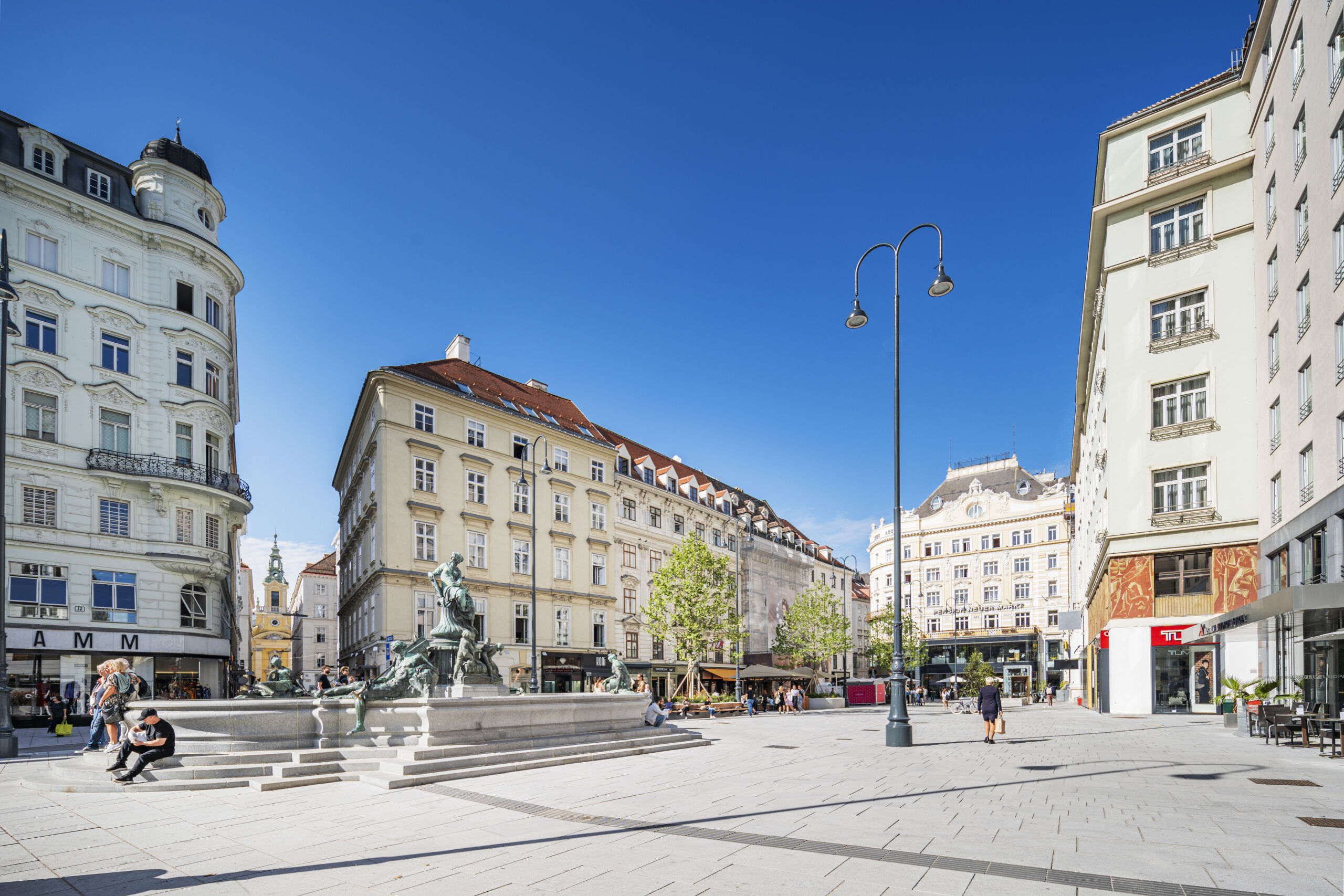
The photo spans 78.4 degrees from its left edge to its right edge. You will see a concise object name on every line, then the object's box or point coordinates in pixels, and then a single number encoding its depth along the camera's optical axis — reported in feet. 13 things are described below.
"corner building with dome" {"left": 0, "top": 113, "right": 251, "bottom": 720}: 93.61
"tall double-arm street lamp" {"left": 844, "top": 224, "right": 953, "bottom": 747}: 58.95
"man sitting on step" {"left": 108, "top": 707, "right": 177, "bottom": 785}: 38.19
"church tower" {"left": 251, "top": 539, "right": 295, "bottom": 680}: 379.76
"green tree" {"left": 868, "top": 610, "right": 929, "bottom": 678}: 237.66
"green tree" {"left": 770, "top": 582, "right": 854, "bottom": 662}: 209.36
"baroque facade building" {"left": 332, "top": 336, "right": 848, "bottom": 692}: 129.80
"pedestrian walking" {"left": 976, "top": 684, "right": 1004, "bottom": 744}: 65.87
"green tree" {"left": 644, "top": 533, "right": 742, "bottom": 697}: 147.64
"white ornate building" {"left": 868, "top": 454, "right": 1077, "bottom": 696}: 240.73
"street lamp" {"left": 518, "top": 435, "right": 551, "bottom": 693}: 98.85
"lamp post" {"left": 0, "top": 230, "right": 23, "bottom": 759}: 55.52
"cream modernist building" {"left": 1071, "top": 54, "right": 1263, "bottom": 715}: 91.35
